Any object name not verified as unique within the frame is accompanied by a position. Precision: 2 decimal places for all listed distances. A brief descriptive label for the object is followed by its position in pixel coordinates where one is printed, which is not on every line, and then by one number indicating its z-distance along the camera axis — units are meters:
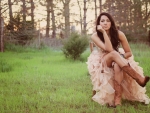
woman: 3.90
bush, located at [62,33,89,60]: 11.06
